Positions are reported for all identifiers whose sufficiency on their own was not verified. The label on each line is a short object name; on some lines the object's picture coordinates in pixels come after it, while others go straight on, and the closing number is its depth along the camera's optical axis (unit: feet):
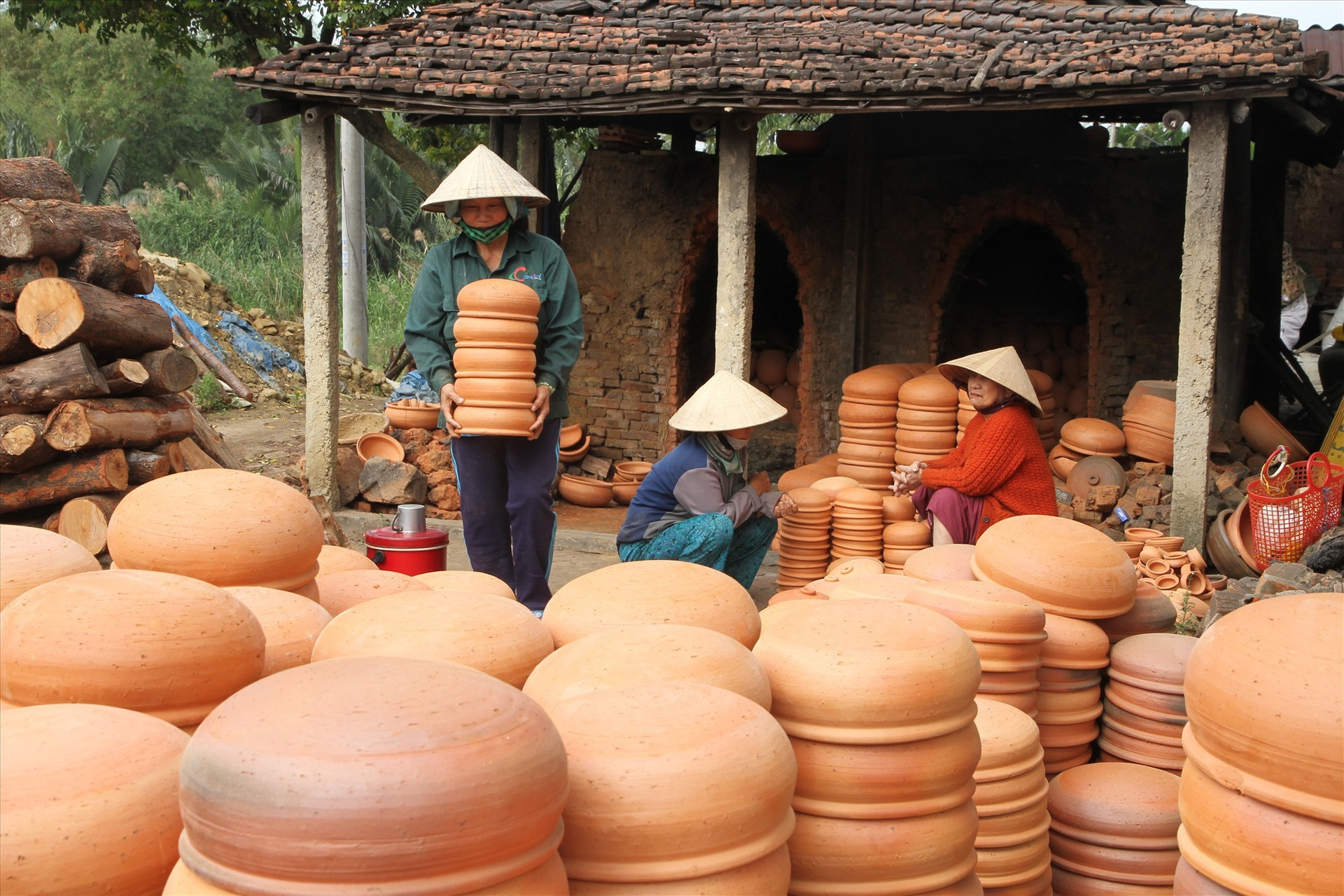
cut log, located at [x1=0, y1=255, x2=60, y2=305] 20.15
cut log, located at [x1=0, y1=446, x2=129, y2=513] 19.86
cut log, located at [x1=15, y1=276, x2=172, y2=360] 19.97
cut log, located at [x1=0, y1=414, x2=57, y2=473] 19.42
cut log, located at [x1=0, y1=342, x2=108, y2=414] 19.67
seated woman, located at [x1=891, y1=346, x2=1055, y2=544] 19.07
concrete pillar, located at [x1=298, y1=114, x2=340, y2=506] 28.73
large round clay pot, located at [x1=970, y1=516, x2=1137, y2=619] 12.44
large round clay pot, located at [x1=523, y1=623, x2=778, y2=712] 7.96
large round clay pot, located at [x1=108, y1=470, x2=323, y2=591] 10.18
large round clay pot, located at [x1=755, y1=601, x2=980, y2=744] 8.36
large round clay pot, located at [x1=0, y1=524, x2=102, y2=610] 9.42
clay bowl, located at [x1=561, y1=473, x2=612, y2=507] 33.24
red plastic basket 21.35
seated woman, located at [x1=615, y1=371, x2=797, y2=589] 18.21
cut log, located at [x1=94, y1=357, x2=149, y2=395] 20.86
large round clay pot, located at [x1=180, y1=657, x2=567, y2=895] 5.63
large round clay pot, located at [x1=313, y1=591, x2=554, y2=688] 8.58
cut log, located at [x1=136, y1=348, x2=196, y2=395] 21.58
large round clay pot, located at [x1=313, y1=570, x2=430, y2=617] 11.67
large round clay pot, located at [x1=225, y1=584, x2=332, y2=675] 9.32
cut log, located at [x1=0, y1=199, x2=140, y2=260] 20.11
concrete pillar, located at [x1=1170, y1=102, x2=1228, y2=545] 23.40
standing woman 17.93
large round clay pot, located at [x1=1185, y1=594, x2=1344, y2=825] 6.79
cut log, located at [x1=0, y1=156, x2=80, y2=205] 21.11
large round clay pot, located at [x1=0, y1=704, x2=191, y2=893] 6.27
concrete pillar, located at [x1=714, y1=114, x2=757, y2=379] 26.17
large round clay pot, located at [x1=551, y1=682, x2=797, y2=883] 6.70
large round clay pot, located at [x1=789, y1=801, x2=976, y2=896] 8.21
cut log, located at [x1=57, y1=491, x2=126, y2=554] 19.86
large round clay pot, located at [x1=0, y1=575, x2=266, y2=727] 7.69
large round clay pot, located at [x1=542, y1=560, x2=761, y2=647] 9.53
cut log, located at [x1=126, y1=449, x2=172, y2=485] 20.89
